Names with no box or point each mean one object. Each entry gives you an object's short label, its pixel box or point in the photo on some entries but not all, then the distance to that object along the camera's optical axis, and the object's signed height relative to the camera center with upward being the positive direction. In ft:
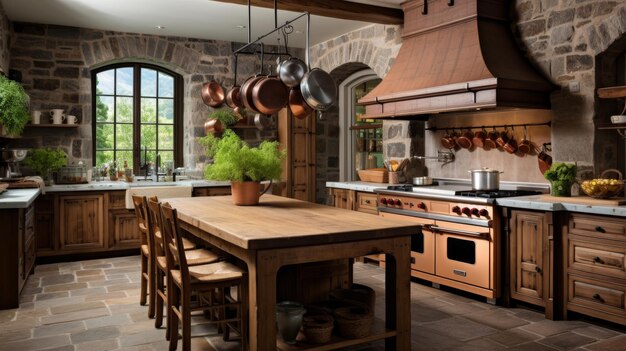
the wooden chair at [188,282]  10.69 -2.23
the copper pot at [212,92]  24.06 +3.53
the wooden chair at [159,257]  12.30 -2.01
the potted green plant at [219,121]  25.07 +2.36
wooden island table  9.34 -1.38
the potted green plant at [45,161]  21.20 +0.41
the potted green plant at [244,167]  13.82 +0.10
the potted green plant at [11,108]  15.67 +1.87
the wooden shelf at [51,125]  22.08 +1.91
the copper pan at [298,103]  13.83 +1.73
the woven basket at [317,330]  10.39 -3.07
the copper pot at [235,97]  16.70 +2.29
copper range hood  15.57 +3.30
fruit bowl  13.47 -0.44
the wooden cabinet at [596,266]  12.68 -2.35
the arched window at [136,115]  24.63 +2.64
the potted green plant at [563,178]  14.66 -0.22
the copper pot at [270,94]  13.80 +1.96
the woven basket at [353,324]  10.64 -3.02
